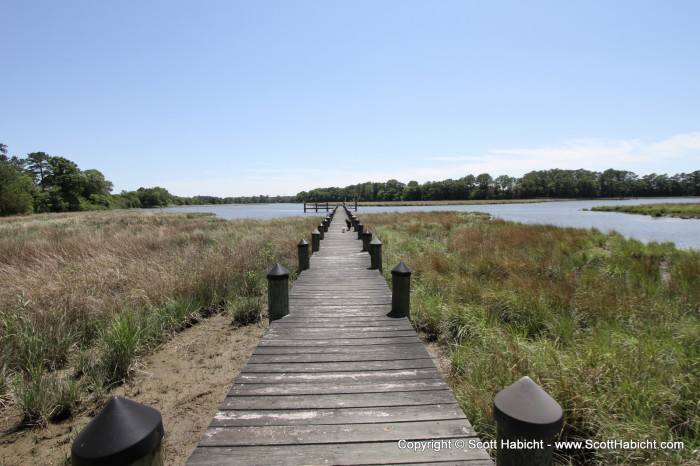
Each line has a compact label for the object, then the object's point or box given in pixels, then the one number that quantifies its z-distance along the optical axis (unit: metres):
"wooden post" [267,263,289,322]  5.38
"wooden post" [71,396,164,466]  1.39
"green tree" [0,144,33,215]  42.78
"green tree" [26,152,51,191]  82.81
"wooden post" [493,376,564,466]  1.67
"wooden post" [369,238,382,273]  8.82
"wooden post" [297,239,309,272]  8.62
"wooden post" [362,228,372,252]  11.24
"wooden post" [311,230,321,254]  11.42
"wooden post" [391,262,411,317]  5.48
